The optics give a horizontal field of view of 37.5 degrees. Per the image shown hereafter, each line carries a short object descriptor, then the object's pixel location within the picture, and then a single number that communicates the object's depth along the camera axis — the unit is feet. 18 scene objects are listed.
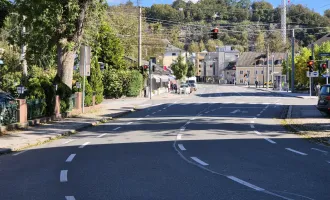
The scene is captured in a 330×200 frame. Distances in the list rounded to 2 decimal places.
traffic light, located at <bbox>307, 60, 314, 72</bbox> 167.62
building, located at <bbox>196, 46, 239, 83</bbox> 589.73
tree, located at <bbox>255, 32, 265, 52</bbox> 528.17
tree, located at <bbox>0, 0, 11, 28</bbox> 65.35
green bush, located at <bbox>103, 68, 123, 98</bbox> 174.17
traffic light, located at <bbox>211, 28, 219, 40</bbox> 115.72
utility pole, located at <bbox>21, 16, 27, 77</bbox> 129.34
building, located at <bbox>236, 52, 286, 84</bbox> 495.82
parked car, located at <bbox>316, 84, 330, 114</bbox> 93.45
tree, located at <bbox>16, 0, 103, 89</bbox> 83.87
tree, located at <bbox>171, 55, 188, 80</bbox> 337.72
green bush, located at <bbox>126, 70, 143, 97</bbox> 177.27
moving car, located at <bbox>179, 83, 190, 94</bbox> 239.50
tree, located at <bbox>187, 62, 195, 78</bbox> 426.76
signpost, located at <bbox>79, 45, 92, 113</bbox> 100.12
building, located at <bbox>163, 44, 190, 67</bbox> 472.44
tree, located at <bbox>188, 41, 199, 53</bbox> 573.24
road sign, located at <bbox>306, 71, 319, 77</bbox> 175.55
